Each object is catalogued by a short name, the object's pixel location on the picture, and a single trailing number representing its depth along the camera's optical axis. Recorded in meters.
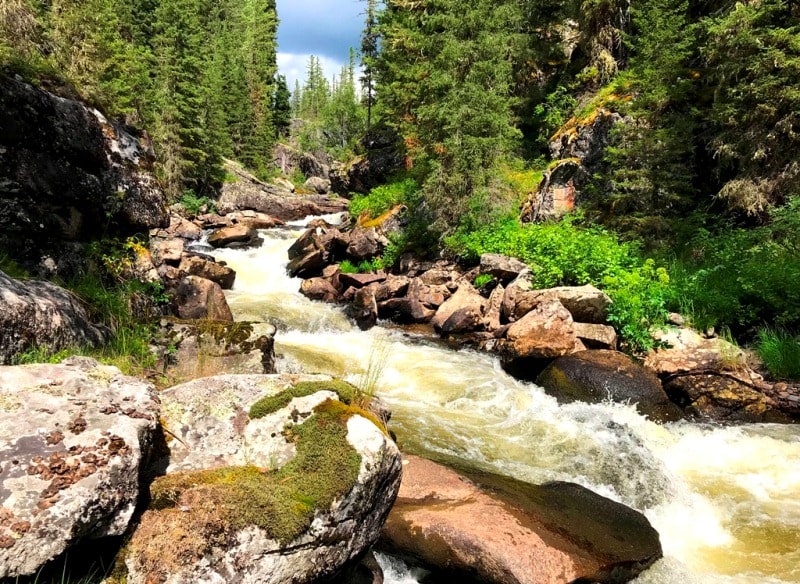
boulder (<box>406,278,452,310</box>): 14.32
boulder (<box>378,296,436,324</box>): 13.82
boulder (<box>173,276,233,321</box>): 10.58
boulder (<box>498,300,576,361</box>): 9.70
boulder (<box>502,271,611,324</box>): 10.61
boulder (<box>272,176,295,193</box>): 48.40
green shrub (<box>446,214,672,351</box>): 10.15
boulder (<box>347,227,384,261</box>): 18.83
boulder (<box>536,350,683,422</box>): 8.35
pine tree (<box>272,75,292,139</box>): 65.31
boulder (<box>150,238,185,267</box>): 14.95
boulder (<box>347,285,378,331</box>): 13.66
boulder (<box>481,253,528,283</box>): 13.78
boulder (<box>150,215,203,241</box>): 23.80
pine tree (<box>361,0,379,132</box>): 42.22
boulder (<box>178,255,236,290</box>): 15.77
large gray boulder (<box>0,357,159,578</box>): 2.21
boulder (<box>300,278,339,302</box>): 16.05
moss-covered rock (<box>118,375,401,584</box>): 2.69
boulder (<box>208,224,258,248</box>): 23.22
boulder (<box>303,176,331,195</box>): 54.34
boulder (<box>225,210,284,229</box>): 28.71
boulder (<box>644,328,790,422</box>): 8.05
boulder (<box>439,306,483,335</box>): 12.59
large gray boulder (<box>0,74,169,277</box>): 5.95
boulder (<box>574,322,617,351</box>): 9.81
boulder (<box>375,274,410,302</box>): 14.84
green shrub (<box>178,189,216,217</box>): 31.53
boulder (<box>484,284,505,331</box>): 12.52
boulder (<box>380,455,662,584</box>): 4.21
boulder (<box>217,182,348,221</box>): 35.06
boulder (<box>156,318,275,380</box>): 5.97
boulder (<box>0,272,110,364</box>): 3.92
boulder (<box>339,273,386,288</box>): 16.14
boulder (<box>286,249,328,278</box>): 18.70
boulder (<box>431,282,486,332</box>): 12.95
